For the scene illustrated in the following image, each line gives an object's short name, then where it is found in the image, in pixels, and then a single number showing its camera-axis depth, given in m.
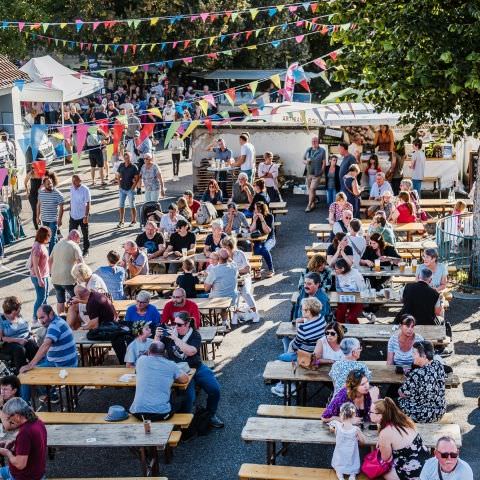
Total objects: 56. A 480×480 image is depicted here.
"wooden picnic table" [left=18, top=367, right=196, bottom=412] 9.49
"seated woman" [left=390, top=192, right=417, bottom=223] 15.94
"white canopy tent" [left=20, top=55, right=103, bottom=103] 26.92
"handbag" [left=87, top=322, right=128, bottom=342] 10.52
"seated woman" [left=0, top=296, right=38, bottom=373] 10.40
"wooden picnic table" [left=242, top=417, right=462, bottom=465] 8.09
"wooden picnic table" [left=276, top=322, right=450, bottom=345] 10.30
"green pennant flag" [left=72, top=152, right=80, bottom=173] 14.75
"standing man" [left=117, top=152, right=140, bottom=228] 18.50
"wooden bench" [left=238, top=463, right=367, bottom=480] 7.78
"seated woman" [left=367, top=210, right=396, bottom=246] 13.82
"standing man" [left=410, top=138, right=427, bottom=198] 19.36
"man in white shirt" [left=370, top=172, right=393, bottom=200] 17.64
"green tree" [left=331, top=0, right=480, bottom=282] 12.32
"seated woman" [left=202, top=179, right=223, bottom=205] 17.48
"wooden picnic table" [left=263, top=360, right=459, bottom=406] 9.30
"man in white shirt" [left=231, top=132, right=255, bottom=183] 20.00
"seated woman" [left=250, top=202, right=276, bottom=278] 15.27
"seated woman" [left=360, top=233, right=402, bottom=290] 13.23
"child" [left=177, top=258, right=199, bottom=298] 12.27
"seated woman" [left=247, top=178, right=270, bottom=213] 16.27
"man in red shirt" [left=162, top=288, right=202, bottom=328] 10.59
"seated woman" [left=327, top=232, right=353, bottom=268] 12.90
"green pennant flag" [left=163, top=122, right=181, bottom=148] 15.53
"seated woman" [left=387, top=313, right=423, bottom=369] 9.30
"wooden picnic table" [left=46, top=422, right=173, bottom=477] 8.21
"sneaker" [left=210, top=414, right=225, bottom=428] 9.68
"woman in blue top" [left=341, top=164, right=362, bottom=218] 17.41
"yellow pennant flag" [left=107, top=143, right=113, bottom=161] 15.23
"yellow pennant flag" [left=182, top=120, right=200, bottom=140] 16.64
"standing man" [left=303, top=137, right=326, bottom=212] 20.14
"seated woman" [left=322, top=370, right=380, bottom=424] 8.16
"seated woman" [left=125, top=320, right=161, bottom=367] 9.70
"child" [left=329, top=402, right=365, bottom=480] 7.71
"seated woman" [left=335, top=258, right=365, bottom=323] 11.99
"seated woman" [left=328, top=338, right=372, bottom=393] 8.59
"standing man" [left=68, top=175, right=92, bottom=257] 16.48
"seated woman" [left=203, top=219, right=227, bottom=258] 14.04
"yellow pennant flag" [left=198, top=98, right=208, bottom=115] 17.12
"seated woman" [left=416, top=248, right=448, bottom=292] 11.56
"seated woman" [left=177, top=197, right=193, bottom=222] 15.90
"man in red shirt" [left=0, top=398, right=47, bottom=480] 7.58
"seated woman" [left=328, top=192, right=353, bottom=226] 15.09
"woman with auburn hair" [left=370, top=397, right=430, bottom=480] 7.50
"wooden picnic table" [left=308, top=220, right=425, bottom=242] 15.59
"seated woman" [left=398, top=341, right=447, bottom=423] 8.58
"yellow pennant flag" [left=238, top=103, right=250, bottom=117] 17.43
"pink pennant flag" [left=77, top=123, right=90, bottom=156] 14.53
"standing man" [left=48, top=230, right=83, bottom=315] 12.92
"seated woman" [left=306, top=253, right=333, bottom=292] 11.66
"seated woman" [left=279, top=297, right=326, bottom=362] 9.77
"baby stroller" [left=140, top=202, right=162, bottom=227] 16.23
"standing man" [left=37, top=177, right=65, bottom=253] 16.28
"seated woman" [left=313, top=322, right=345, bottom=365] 9.44
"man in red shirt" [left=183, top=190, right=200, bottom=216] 16.45
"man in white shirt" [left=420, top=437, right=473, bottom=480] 6.89
